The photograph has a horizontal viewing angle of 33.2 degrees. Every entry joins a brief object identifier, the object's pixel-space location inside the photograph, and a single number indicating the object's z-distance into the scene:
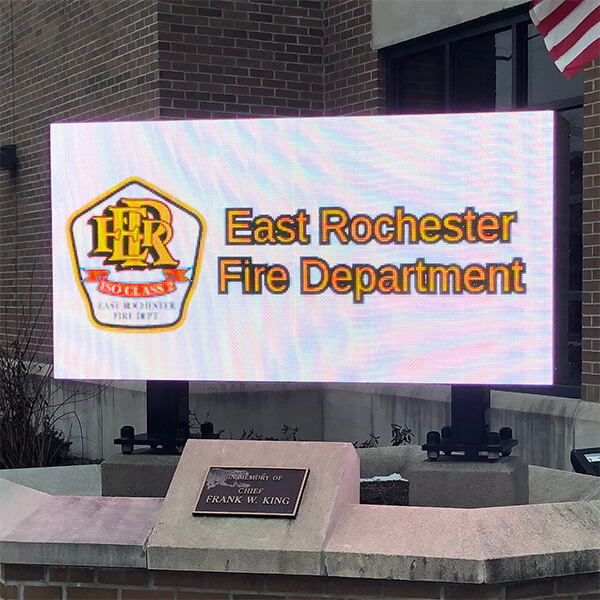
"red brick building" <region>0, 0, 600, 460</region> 8.81
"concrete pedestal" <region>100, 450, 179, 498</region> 6.29
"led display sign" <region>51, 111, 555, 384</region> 5.68
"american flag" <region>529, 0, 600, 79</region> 6.42
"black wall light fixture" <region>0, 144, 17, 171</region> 14.02
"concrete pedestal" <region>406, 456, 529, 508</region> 5.77
